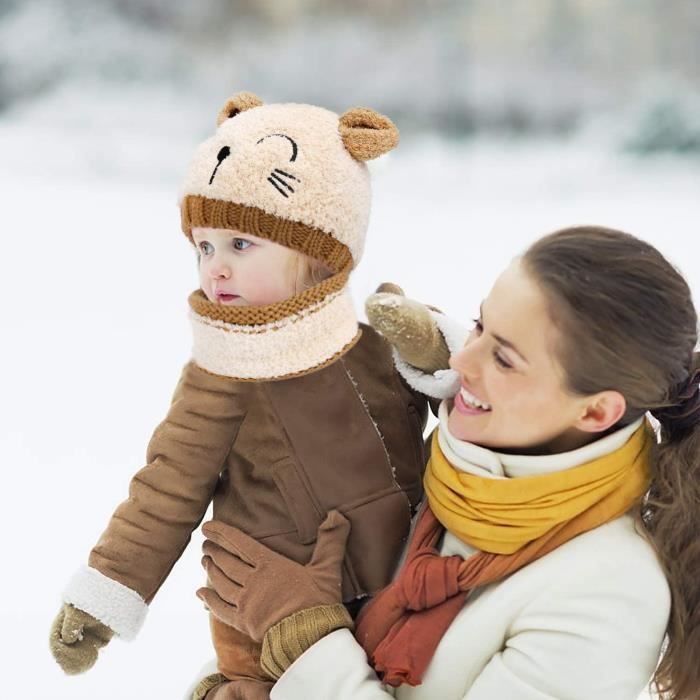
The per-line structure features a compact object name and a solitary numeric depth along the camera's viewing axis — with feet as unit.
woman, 8.90
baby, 9.14
